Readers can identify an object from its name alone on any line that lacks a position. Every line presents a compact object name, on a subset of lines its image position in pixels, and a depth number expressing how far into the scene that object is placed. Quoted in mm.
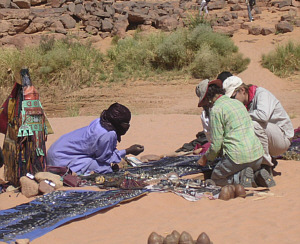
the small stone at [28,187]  6305
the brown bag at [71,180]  6500
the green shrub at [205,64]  18391
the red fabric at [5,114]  6645
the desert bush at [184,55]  18641
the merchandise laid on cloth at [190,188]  6027
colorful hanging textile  6523
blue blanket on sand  5140
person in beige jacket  6555
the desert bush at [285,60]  18375
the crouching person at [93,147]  6914
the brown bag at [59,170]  6837
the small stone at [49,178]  6391
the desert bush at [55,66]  18594
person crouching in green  6152
